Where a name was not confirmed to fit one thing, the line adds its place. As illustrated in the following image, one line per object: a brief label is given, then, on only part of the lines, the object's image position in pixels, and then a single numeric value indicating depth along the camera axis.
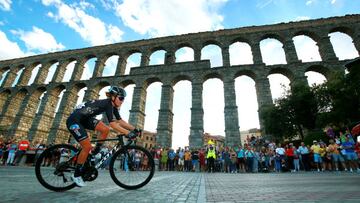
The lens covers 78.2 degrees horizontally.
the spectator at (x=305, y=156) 13.98
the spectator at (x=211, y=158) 15.25
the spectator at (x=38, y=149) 15.11
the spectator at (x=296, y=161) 13.82
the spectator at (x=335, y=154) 11.97
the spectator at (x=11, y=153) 15.06
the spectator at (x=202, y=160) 16.69
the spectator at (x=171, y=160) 17.19
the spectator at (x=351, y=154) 11.17
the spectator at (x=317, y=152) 13.09
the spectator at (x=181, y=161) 17.33
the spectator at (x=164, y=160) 17.31
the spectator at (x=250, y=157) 14.92
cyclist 3.62
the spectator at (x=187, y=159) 16.92
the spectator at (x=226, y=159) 15.73
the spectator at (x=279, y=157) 14.20
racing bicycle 3.62
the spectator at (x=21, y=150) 15.40
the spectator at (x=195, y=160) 16.40
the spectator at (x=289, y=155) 14.08
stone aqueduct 24.58
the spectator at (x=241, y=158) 15.21
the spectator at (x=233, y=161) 15.14
